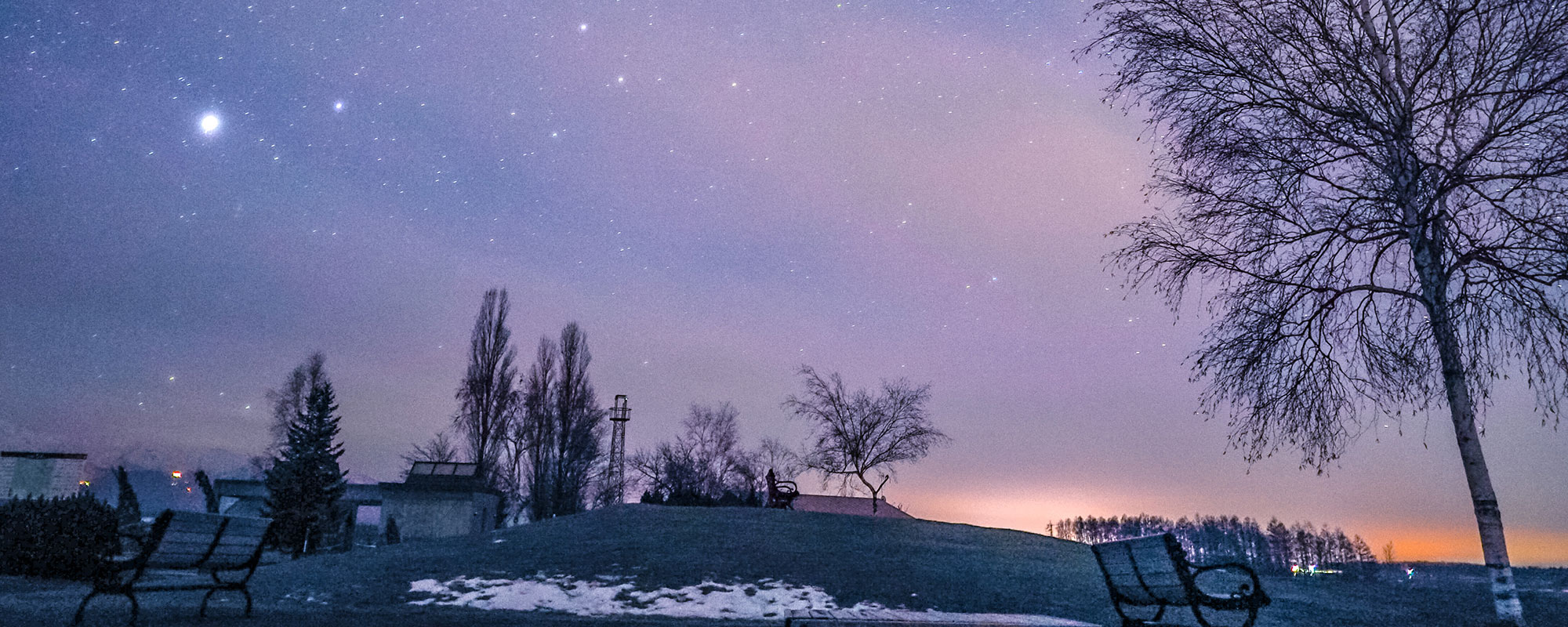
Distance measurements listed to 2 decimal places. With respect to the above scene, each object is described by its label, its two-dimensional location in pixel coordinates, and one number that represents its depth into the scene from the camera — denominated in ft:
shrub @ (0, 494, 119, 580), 45.06
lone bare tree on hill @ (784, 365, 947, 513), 142.00
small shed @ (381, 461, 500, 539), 110.63
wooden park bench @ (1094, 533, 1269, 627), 20.72
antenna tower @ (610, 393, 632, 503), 187.62
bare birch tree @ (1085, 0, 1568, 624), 32.27
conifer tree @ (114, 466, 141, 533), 114.39
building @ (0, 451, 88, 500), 126.82
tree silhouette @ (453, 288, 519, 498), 143.13
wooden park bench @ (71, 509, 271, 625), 23.41
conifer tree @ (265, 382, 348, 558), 95.71
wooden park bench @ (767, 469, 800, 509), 104.78
